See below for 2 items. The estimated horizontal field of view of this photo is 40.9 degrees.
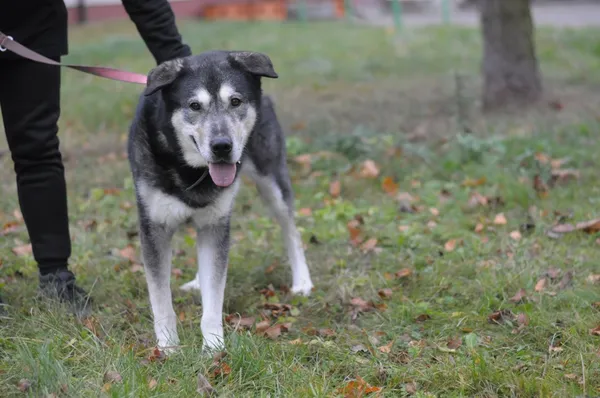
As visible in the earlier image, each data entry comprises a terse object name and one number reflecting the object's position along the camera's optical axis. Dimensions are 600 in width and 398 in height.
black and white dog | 3.27
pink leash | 3.44
